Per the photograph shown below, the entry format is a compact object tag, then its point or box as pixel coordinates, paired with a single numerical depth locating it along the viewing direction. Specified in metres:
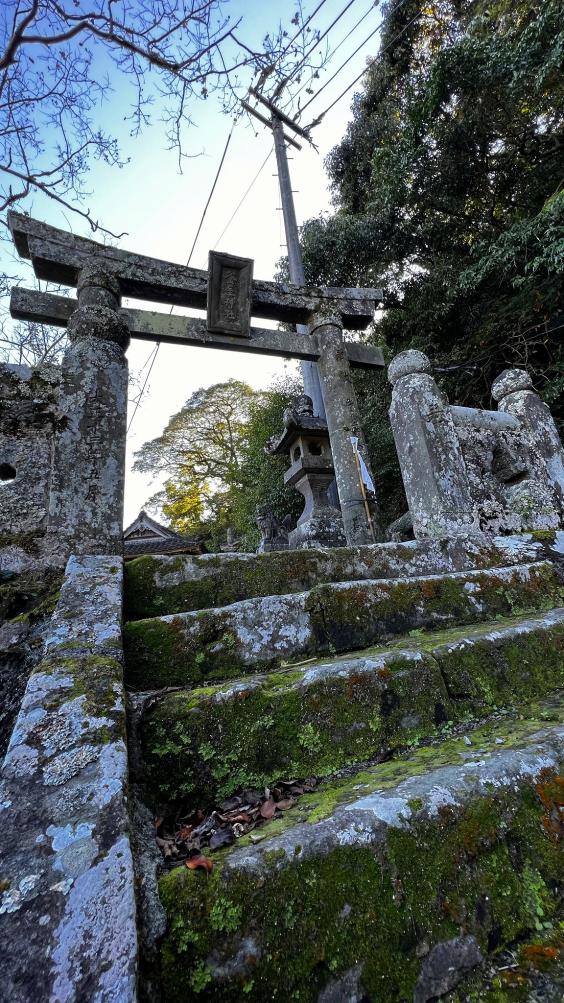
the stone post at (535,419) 3.43
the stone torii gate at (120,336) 3.20
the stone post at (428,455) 2.95
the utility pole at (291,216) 11.87
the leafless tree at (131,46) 3.72
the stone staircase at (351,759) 0.88
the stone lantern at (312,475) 6.86
